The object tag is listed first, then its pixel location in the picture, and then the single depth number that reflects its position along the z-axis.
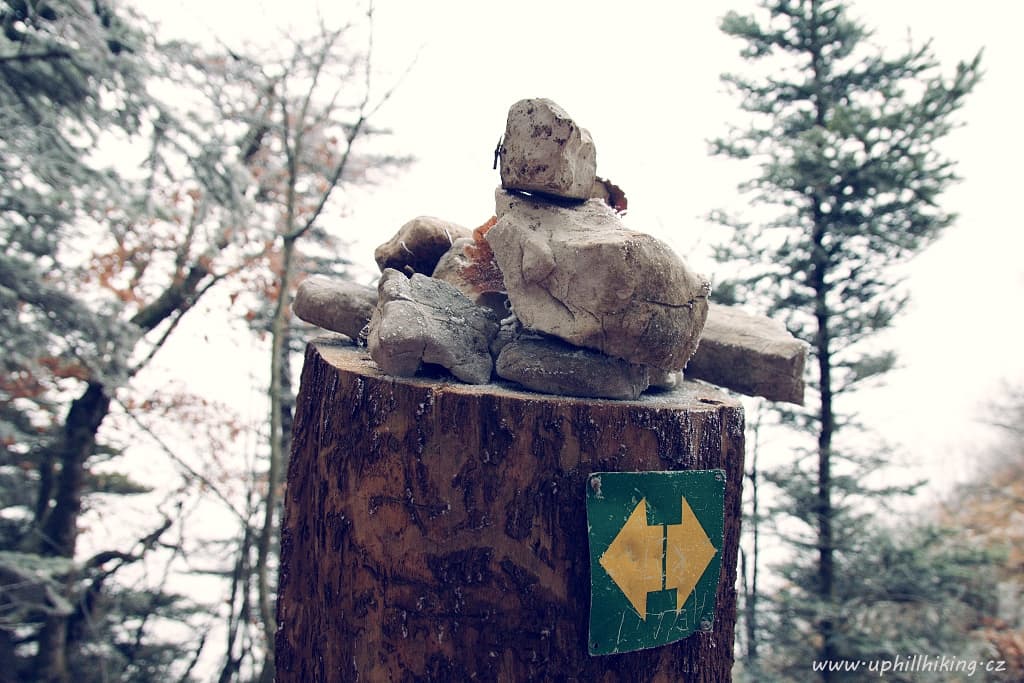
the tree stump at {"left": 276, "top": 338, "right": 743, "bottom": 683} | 0.77
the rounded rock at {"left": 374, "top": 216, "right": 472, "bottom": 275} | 0.98
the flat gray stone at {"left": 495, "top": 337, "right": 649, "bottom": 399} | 0.81
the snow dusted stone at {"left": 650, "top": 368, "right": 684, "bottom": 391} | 0.89
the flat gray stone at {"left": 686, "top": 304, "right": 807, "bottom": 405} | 0.93
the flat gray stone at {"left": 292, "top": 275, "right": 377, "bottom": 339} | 0.95
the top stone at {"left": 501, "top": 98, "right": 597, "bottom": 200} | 0.82
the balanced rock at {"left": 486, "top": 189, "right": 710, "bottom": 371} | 0.79
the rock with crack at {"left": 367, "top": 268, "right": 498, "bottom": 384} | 0.79
